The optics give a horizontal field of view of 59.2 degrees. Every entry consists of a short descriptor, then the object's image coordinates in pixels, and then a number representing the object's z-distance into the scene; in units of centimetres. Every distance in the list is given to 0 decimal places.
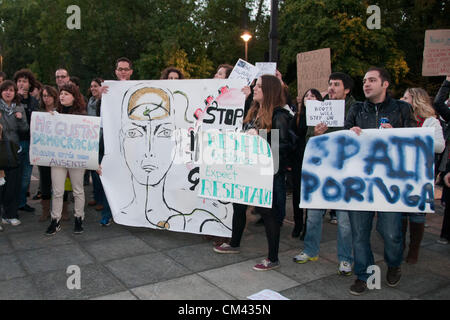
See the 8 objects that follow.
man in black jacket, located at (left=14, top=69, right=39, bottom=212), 558
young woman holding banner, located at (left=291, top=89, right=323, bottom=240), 466
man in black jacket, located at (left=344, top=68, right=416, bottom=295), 334
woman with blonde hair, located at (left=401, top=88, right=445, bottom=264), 391
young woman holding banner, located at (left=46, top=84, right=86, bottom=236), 472
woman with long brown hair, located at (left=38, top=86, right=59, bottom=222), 505
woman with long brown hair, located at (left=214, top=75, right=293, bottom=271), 376
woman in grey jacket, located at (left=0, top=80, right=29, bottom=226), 503
